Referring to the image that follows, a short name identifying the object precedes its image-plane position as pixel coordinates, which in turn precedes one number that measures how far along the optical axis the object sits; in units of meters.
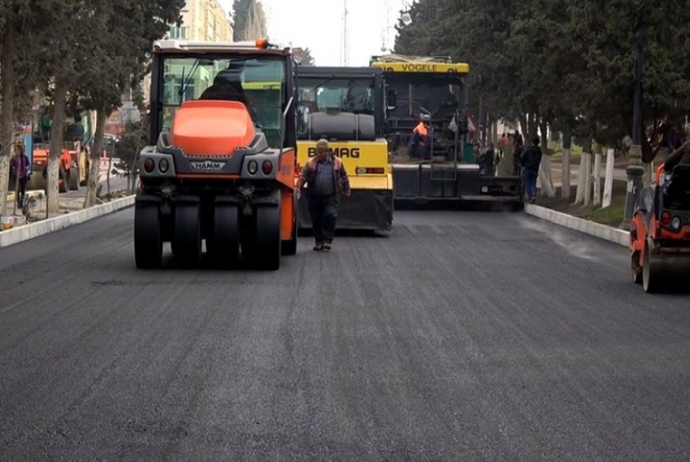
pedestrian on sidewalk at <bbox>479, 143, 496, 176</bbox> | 46.92
